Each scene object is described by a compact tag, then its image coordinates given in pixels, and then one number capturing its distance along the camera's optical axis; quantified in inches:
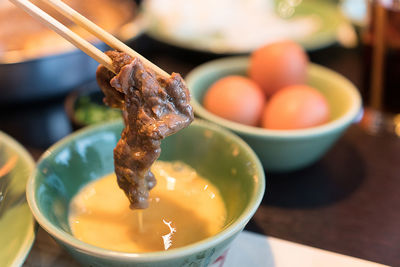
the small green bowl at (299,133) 19.2
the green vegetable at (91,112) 21.6
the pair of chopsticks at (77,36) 15.9
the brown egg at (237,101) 20.4
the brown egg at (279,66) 21.3
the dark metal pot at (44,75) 21.9
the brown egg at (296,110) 19.9
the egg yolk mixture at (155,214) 17.1
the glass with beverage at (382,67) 21.7
